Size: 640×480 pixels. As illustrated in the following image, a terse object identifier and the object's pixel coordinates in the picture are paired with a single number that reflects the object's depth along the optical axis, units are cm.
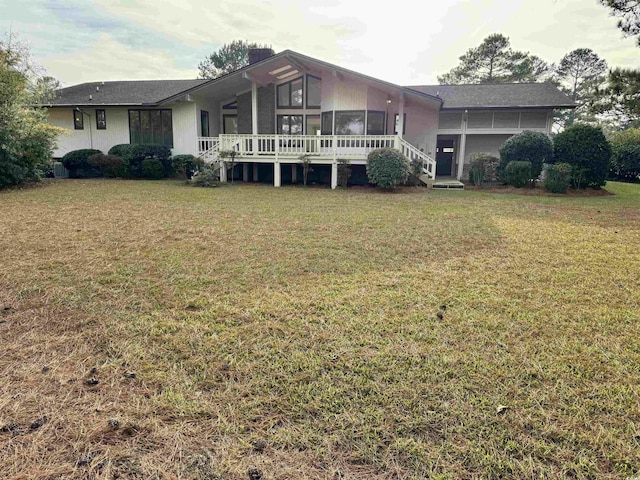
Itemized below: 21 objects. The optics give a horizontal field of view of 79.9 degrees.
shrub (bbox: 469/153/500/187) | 1571
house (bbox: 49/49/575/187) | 1595
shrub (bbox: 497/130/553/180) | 1466
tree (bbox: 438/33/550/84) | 3572
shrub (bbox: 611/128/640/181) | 2067
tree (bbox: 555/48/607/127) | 3744
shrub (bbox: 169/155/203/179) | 1720
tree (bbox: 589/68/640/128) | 1254
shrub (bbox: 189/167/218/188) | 1512
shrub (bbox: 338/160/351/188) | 1527
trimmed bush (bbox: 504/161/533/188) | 1446
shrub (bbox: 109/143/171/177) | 1761
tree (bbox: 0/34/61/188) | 1241
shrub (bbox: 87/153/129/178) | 1744
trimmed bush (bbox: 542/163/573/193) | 1380
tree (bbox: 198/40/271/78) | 4169
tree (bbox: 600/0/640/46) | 1195
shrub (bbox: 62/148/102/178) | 1817
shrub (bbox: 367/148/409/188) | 1380
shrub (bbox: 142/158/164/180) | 1733
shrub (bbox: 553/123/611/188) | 1428
